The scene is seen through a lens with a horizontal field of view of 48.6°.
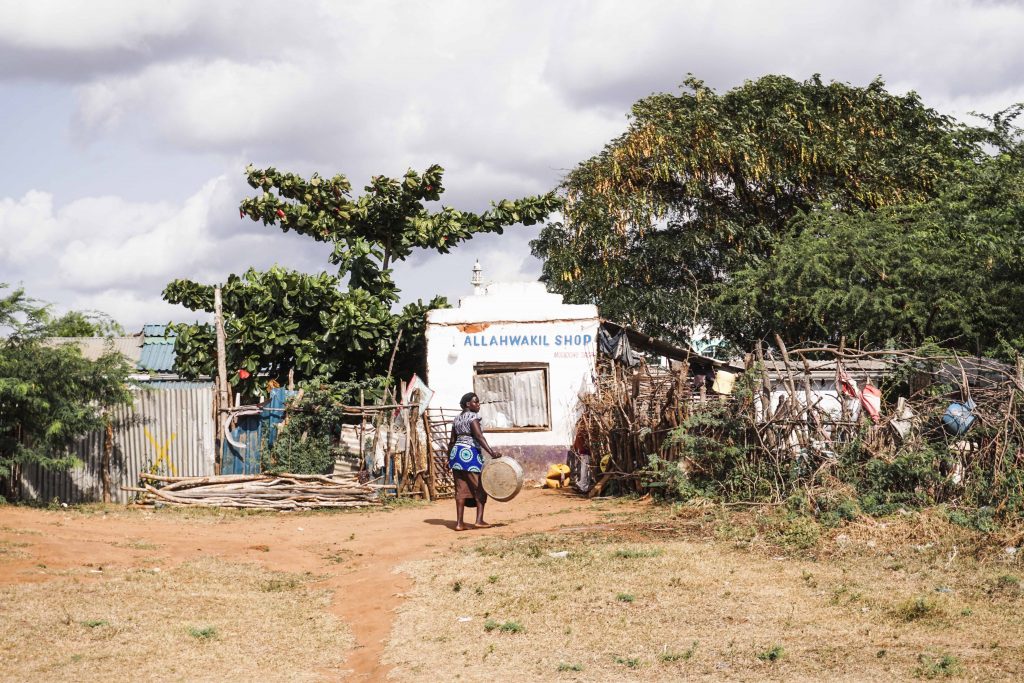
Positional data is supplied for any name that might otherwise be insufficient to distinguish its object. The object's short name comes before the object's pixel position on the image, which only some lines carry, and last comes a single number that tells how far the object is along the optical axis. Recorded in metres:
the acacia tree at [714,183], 26.77
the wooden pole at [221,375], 17.48
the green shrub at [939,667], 6.66
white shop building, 19.56
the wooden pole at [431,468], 17.13
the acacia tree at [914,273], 20.17
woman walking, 12.87
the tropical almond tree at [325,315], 20.38
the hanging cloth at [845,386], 13.14
